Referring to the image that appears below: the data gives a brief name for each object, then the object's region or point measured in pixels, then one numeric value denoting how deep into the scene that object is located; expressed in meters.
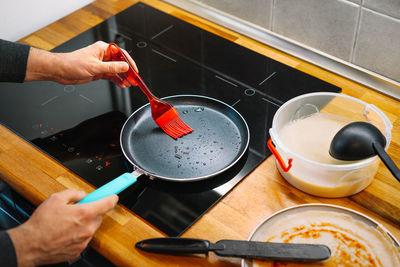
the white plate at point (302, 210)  0.83
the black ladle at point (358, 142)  0.85
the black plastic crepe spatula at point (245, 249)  0.78
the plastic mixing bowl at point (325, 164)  0.88
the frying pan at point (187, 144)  0.97
